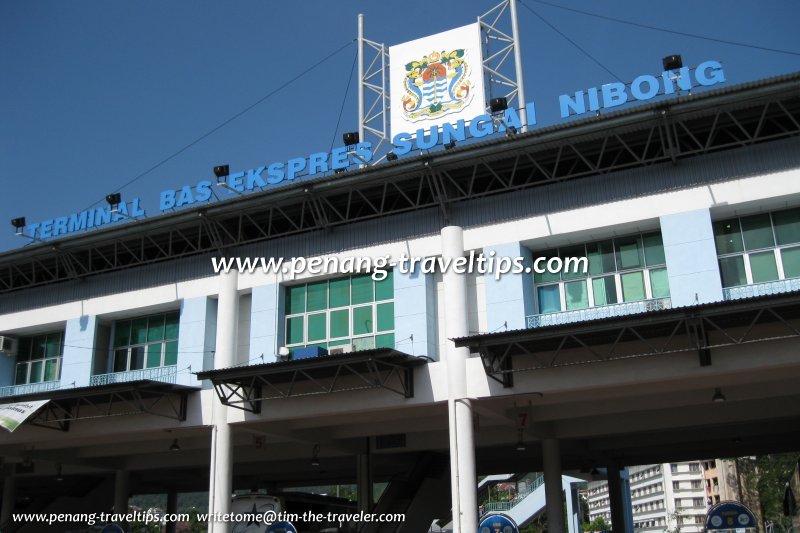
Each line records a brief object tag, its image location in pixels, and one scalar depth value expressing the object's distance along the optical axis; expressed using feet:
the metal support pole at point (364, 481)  104.94
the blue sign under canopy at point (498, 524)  64.03
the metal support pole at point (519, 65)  118.32
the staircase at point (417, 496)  113.70
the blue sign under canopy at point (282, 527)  70.11
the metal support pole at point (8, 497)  129.29
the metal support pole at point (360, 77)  123.85
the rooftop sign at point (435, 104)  83.35
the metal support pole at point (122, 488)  124.17
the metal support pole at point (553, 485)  90.33
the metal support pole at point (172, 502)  167.84
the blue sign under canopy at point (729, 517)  69.87
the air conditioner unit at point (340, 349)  87.97
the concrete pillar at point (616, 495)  126.21
